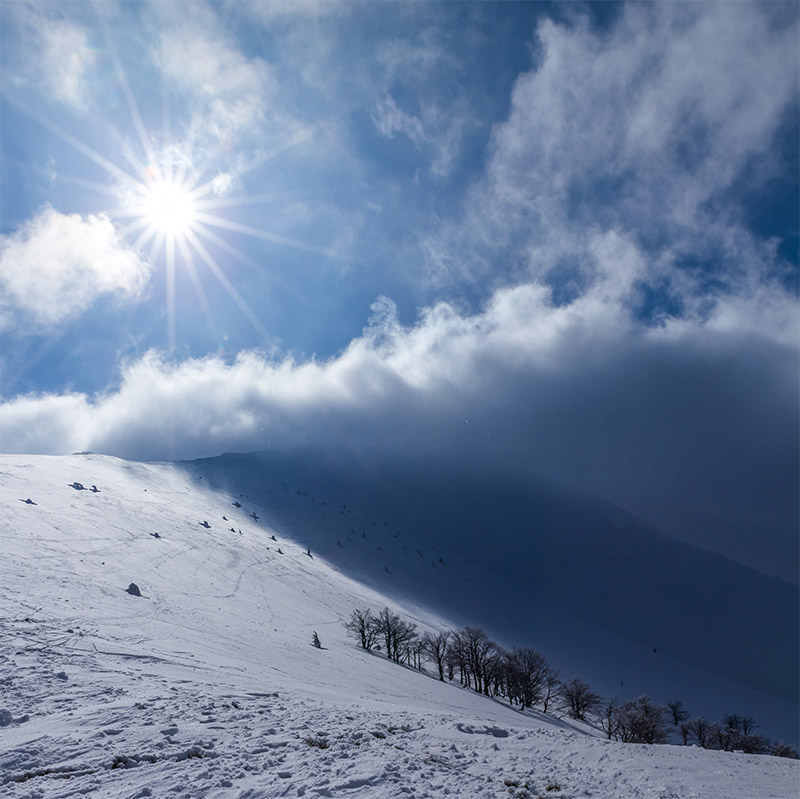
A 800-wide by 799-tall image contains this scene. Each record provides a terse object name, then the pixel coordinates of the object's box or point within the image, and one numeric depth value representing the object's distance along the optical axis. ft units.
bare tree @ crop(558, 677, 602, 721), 148.25
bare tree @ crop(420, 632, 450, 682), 149.85
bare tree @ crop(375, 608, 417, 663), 135.54
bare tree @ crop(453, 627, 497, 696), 139.64
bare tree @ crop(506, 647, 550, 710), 137.69
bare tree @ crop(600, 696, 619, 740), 119.69
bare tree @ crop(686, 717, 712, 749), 137.69
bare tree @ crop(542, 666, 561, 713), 143.23
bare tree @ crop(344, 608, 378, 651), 126.91
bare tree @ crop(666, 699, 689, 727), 184.12
